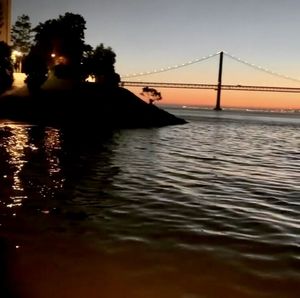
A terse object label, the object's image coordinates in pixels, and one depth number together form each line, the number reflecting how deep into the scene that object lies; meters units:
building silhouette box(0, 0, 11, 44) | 48.30
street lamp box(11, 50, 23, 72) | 52.10
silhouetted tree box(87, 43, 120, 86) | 47.92
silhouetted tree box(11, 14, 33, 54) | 68.78
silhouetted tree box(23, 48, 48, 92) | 40.65
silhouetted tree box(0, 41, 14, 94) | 39.57
